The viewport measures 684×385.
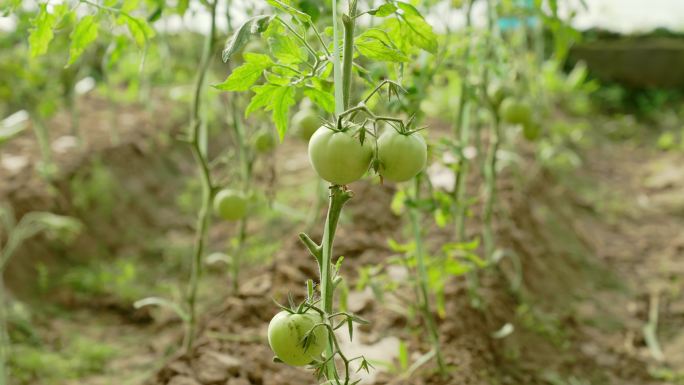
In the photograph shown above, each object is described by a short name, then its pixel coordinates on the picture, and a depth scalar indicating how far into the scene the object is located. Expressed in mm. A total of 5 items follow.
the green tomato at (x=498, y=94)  2580
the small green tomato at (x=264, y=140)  2342
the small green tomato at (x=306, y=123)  1870
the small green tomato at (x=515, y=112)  2623
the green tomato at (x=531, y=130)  2727
